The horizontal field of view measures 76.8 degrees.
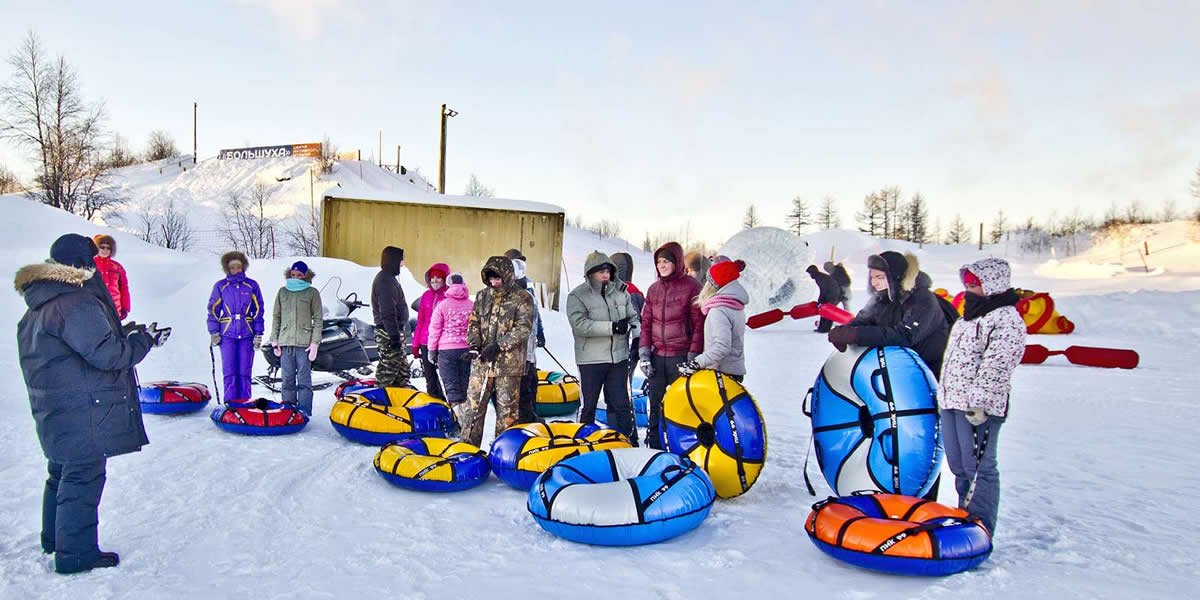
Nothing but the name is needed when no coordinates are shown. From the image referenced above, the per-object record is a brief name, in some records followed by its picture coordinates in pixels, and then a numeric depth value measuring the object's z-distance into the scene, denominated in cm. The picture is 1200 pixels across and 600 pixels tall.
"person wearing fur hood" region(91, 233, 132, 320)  723
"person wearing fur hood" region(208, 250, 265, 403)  684
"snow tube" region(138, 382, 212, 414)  682
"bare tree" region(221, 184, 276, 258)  4312
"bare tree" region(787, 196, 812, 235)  6209
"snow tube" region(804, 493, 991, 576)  338
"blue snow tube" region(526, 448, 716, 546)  381
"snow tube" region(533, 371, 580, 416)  733
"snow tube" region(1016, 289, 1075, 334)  1529
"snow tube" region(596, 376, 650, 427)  711
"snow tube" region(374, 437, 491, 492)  478
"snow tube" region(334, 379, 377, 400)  724
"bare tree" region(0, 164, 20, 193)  3759
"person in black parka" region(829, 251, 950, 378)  448
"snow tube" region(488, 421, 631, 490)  482
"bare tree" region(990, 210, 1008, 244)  5644
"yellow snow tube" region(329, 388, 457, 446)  608
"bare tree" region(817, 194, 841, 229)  6244
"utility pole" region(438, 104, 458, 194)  2503
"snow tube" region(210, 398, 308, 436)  620
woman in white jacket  379
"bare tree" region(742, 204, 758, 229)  5777
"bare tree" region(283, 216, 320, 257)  3969
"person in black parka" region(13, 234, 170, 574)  332
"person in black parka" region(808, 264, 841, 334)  1656
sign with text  6272
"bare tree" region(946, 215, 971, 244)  5934
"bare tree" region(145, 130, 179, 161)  6744
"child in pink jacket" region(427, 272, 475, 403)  654
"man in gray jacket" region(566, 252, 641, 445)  576
